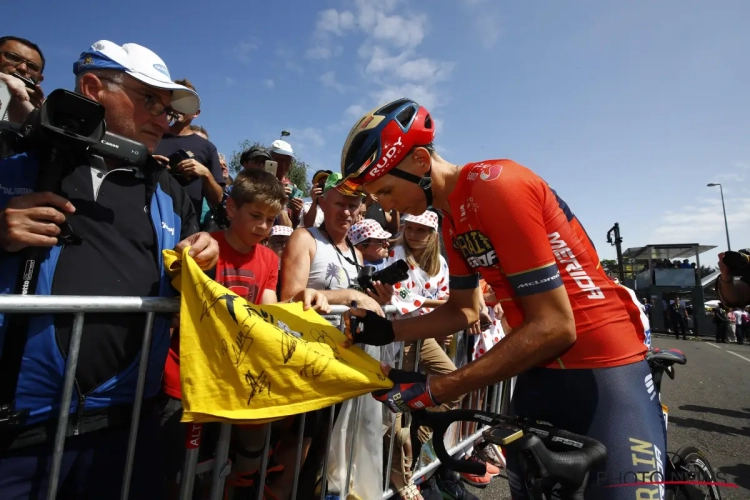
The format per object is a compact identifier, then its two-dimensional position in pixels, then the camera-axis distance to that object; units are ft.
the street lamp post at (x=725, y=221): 106.32
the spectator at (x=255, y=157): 14.42
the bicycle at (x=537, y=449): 4.30
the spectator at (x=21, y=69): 7.64
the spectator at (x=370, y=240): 12.99
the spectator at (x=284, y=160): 17.44
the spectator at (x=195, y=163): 10.97
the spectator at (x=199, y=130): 14.66
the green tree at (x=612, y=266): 185.06
